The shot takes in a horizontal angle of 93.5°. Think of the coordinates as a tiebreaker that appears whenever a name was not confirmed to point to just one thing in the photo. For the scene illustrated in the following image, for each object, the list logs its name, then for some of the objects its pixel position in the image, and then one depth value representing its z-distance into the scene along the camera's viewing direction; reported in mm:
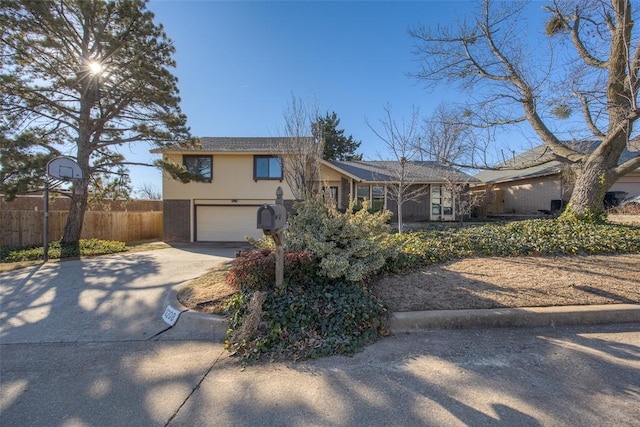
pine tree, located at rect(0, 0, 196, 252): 9797
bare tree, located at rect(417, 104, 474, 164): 10133
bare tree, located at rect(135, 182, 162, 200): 39125
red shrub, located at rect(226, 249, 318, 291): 4176
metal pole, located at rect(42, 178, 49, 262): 9039
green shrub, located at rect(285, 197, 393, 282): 4203
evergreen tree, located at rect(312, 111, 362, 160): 26559
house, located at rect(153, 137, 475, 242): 14430
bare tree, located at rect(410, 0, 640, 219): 6613
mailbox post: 3473
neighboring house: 15445
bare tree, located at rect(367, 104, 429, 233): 9000
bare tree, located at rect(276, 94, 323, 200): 9086
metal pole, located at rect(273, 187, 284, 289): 3900
